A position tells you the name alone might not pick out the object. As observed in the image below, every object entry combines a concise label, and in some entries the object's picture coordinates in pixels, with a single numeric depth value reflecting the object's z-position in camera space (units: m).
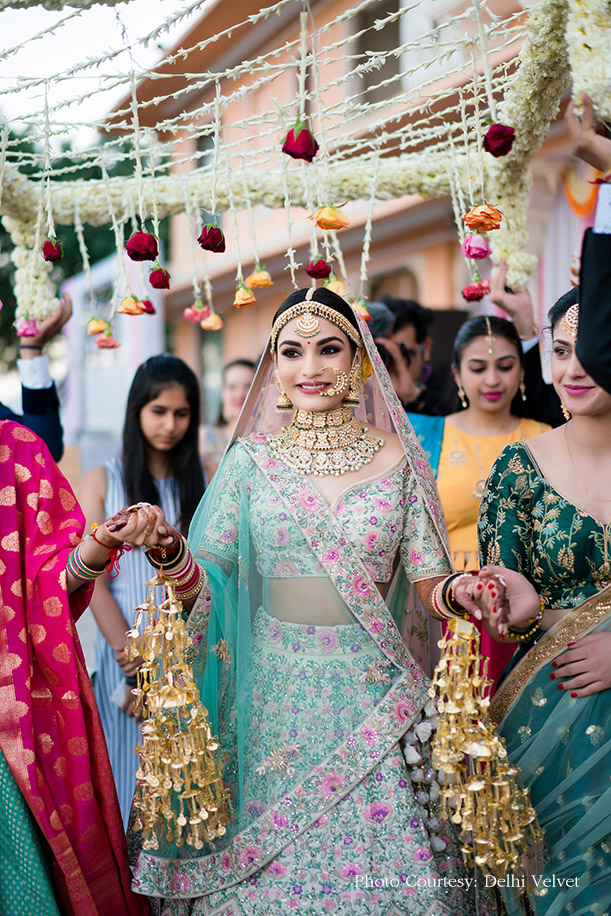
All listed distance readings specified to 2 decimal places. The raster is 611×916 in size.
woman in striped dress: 3.34
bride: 2.04
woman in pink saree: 2.05
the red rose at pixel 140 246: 2.13
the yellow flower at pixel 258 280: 2.70
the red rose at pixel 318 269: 2.46
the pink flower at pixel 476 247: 2.39
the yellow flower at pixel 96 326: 3.13
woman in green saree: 2.04
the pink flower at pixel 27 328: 3.19
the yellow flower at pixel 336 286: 2.76
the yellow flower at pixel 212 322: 3.12
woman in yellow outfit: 3.34
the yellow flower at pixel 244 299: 2.63
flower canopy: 1.95
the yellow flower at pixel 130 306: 2.69
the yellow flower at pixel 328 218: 2.13
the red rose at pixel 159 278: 2.42
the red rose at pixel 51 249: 2.36
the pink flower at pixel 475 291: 2.84
